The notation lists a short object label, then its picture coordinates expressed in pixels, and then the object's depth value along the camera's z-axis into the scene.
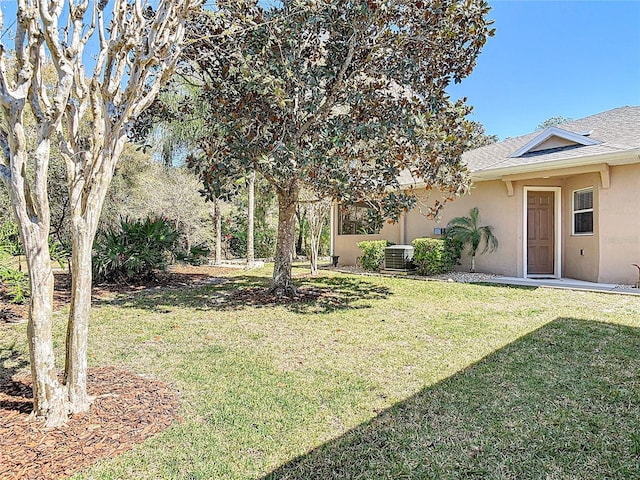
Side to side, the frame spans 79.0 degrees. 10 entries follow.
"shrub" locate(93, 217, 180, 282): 8.93
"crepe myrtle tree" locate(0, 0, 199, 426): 2.58
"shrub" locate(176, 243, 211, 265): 10.16
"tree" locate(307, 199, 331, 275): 11.39
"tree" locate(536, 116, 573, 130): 36.70
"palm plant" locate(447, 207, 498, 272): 11.12
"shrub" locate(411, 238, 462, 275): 11.05
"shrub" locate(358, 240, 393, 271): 12.70
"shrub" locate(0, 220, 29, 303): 5.84
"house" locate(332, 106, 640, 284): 8.80
